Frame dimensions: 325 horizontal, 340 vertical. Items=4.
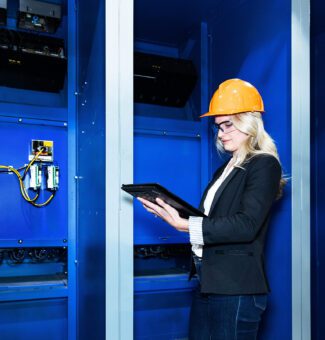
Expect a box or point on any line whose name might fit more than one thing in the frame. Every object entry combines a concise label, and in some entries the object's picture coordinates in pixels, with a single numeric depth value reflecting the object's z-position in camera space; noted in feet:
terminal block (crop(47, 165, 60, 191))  7.36
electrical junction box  7.34
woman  4.36
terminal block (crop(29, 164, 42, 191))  7.24
